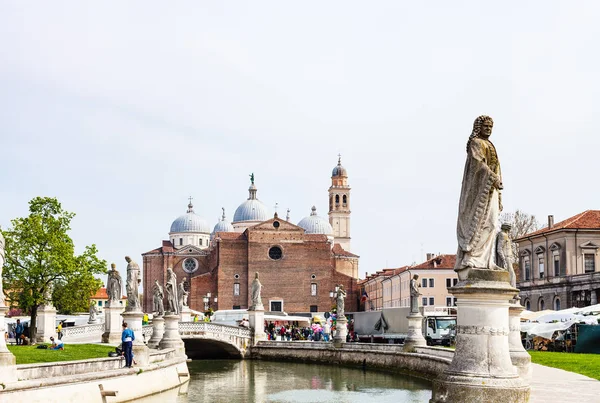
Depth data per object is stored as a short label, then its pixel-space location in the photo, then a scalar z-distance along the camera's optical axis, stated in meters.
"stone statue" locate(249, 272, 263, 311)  48.03
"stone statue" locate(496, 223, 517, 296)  17.36
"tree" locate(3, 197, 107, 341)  43.75
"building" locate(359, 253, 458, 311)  88.19
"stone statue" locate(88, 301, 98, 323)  55.47
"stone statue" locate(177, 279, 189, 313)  57.45
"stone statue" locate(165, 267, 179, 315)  36.02
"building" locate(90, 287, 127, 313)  134.81
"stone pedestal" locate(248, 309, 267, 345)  50.31
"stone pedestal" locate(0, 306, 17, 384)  16.11
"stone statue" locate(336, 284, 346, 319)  43.38
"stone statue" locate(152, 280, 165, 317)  39.00
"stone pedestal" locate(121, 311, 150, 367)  24.86
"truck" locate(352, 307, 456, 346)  44.44
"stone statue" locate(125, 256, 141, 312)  30.50
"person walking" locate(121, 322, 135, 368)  23.25
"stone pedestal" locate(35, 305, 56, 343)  42.97
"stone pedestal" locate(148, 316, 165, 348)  37.47
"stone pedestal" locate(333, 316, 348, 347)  43.06
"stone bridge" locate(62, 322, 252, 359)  48.06
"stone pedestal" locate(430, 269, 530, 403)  10.84
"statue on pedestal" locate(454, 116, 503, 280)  11.09
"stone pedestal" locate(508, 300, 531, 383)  17.53
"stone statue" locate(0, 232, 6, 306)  16.14
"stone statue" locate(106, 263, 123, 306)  36.56
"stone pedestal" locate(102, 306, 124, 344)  38.19
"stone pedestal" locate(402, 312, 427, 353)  34.75
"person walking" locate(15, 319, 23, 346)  42.20
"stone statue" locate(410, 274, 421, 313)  34.60
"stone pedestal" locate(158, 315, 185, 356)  34.51
